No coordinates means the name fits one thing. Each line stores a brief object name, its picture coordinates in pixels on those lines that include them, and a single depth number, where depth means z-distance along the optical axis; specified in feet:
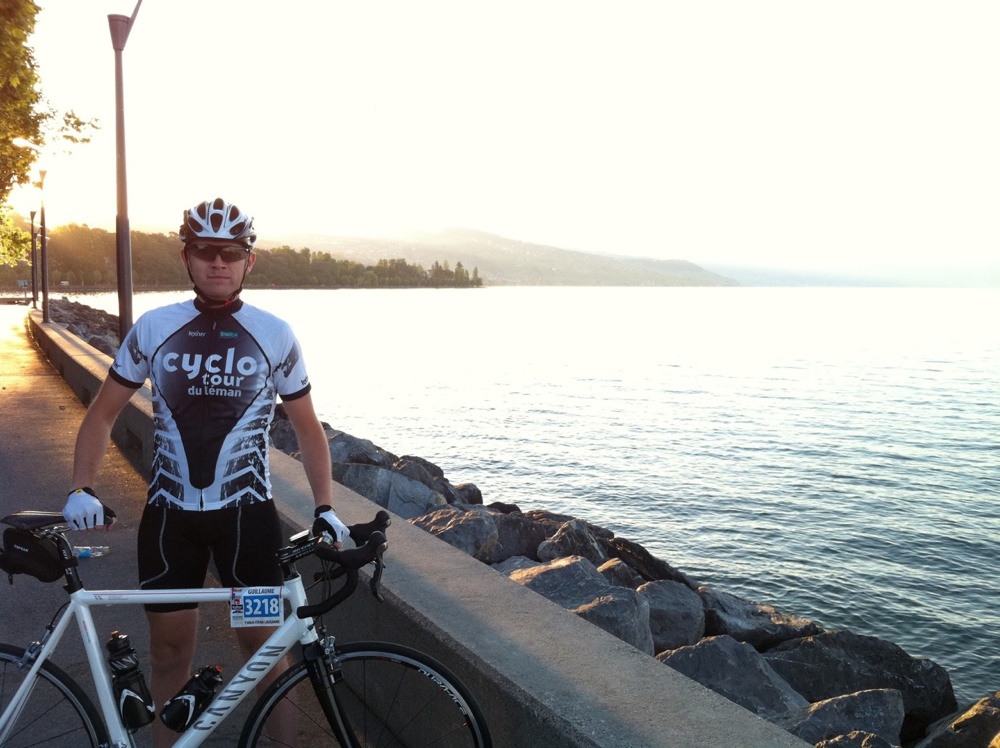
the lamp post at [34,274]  182.23
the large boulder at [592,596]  18.61
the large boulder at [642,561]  36.68
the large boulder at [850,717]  17.83
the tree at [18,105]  37.88
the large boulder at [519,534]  31.48
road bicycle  8.88
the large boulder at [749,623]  30.63
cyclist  9.68
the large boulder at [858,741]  14.92
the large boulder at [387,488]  31.96
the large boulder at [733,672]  20.08
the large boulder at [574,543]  30.99
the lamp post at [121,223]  44.32
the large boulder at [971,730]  19.92
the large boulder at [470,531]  26.43
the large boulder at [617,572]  27.56
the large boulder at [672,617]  25.18
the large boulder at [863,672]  27.40
